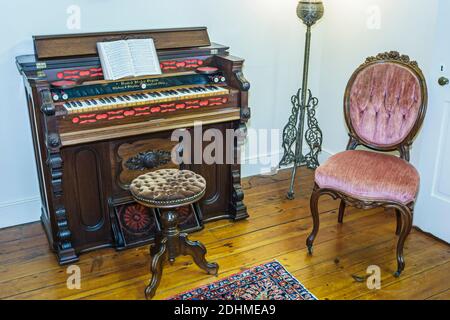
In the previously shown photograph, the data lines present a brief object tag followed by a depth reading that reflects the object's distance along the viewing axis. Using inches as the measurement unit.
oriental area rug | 95.5
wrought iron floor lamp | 126.0
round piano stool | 90.4
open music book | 103.6
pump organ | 98.0
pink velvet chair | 98.4
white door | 108.0
